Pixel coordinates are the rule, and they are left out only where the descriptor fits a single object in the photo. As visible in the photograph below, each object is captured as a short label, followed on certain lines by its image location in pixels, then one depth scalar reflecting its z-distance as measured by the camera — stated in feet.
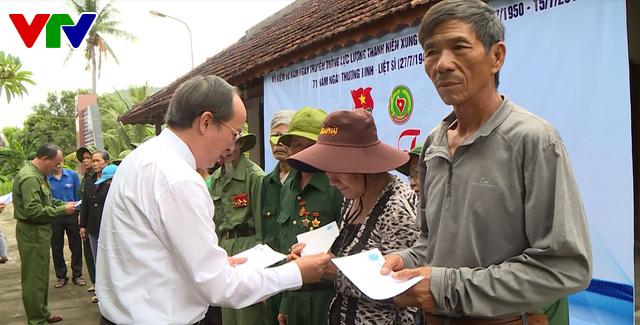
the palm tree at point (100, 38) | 131.03
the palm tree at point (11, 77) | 47.14
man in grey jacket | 3.97
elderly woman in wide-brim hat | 6.54
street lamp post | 59.26
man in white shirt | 5.58
